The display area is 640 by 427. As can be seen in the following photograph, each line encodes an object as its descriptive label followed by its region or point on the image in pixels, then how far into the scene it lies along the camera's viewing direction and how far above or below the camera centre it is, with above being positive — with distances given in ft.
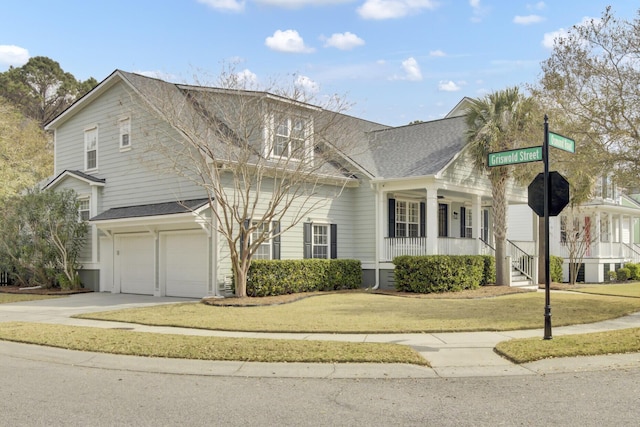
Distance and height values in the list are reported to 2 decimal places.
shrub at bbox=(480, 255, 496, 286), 70.54 -5.17
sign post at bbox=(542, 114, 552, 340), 32.09 +0.62
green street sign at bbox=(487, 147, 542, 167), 33.91 +4.22
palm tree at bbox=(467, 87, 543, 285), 65.41 +10.57
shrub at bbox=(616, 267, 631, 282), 95.50 -7.70
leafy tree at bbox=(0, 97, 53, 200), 77.56 +14.85
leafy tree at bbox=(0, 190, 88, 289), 69.82 -0.65
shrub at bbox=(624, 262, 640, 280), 98.02 -7.26
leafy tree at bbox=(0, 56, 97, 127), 161.38 +40.52
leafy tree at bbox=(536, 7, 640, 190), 48.93 +10.72
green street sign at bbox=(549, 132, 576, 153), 33.09 +4.91
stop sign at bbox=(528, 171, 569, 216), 32.42 +1.91
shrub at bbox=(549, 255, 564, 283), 83.03 -5.84
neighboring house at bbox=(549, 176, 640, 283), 92.99 -2.08
